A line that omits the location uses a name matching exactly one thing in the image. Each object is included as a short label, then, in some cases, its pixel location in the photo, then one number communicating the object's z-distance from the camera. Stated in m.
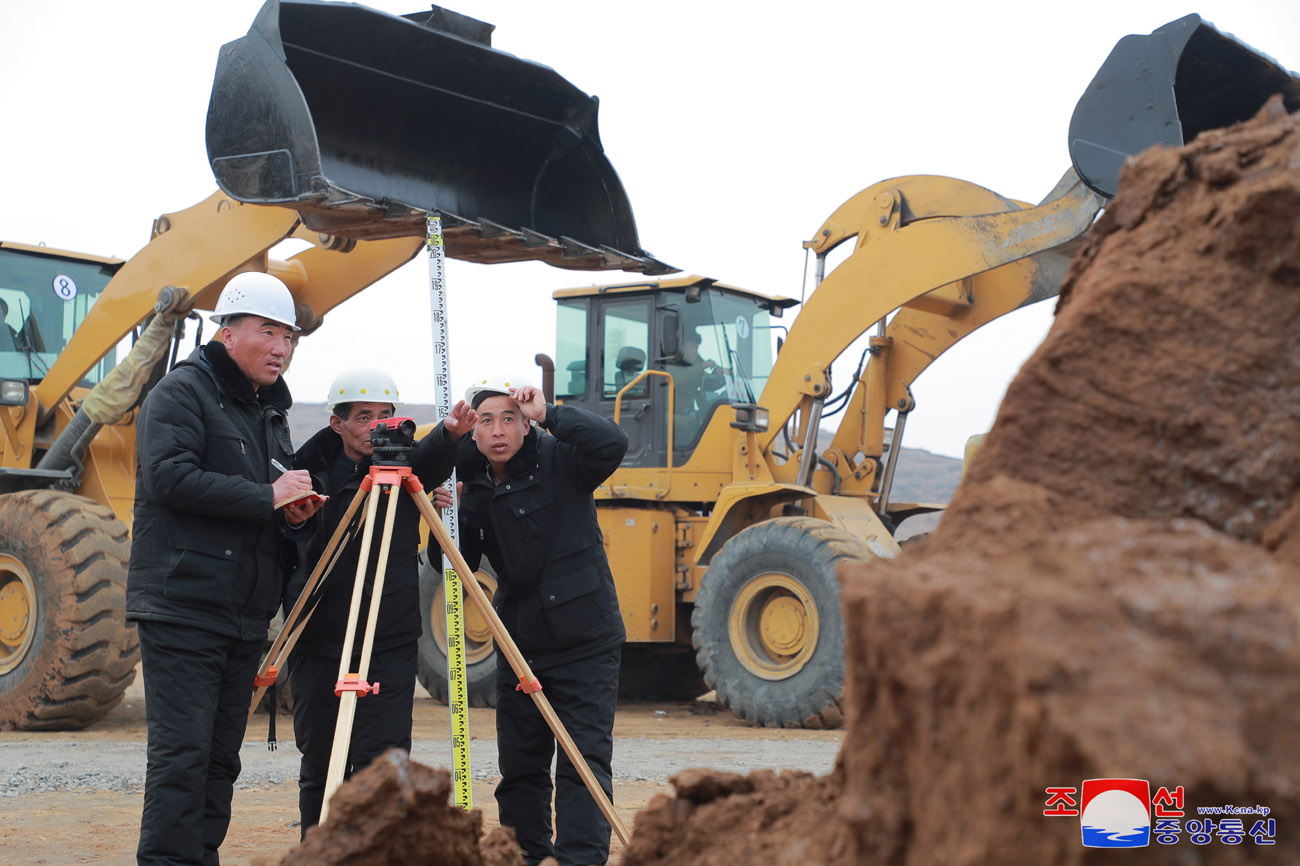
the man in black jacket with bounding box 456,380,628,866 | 4.12
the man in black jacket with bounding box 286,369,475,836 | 4.14
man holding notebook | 3.55
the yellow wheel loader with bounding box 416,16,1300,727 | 8.41
